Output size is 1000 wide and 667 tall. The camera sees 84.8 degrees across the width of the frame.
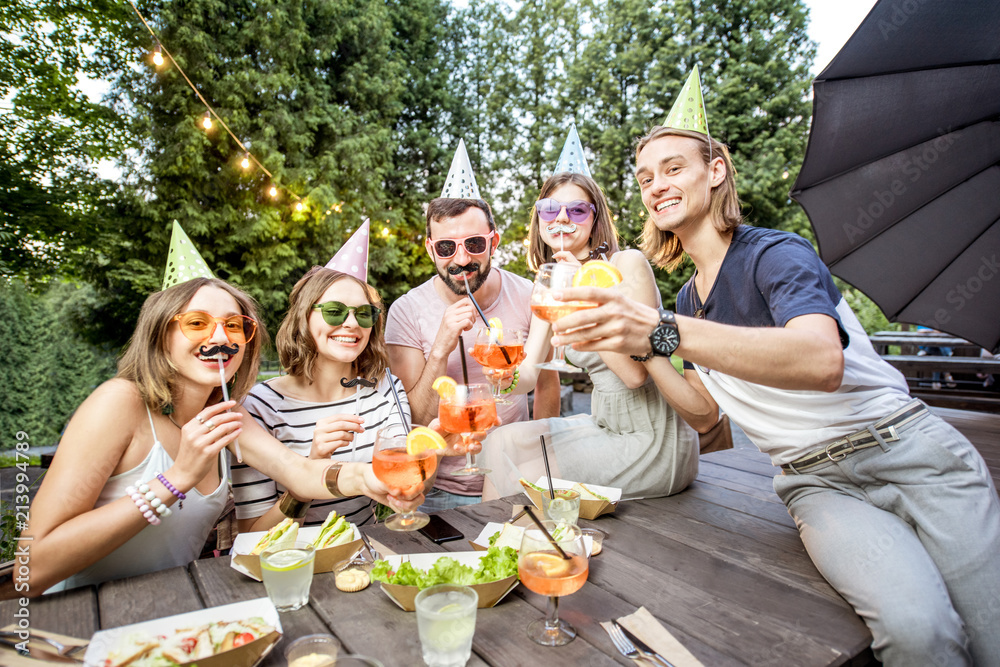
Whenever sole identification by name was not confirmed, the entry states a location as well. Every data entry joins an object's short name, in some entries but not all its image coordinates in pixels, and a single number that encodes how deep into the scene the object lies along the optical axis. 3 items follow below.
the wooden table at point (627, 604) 1.38
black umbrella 2.58
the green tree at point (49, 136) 8.08
